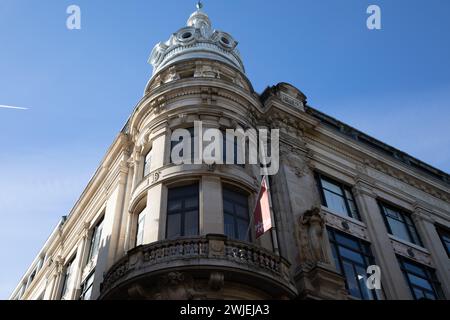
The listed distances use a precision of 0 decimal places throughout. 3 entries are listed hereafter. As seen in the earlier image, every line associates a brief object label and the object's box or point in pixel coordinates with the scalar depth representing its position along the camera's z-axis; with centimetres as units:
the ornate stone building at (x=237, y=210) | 1781
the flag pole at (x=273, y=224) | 2089
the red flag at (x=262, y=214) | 1816
